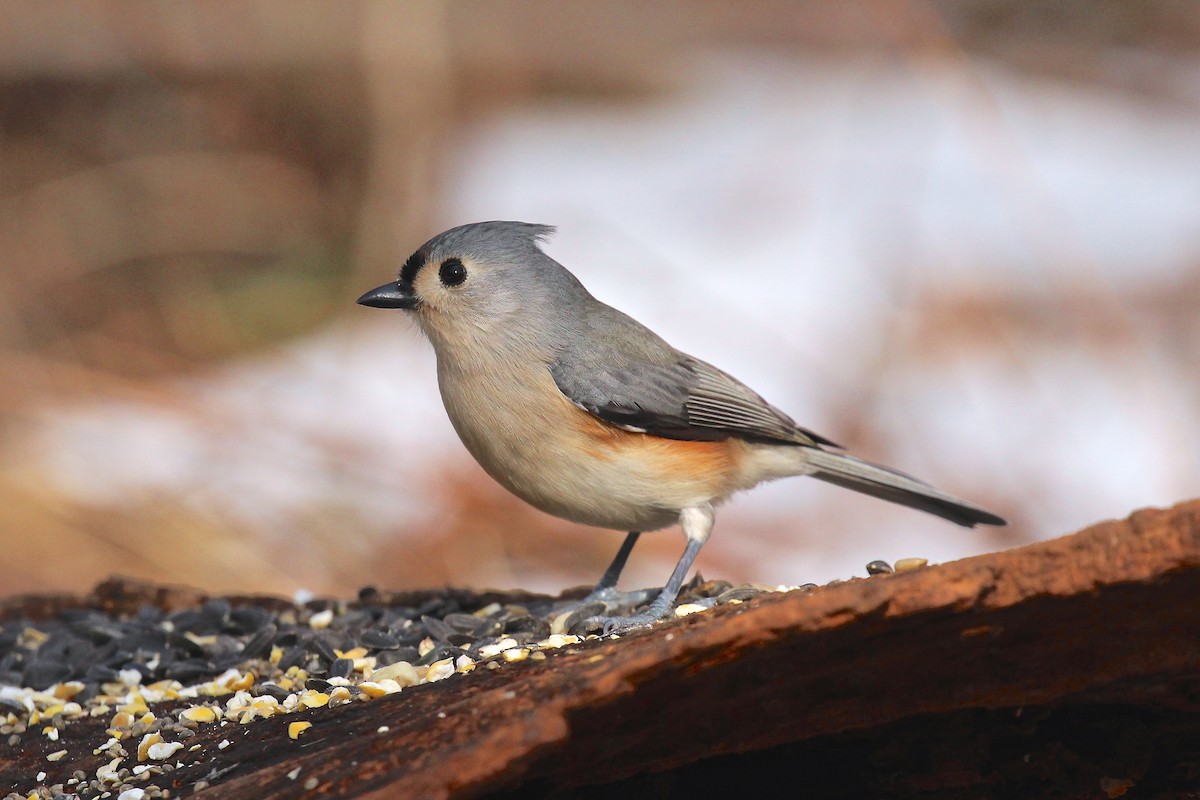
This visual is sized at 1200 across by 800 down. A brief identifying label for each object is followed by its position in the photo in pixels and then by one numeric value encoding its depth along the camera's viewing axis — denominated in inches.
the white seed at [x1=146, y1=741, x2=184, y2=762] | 181.8
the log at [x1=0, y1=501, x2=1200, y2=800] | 133.0
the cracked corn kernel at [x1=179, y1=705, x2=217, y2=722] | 198.2
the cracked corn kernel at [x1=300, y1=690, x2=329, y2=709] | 191.6
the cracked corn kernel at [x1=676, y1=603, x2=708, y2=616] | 202.2
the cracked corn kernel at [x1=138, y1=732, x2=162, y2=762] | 184.5
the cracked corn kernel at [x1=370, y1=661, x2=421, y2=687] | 195.6
